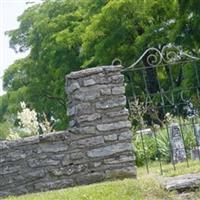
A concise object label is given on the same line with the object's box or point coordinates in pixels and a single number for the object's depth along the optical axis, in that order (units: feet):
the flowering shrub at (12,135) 43.72
